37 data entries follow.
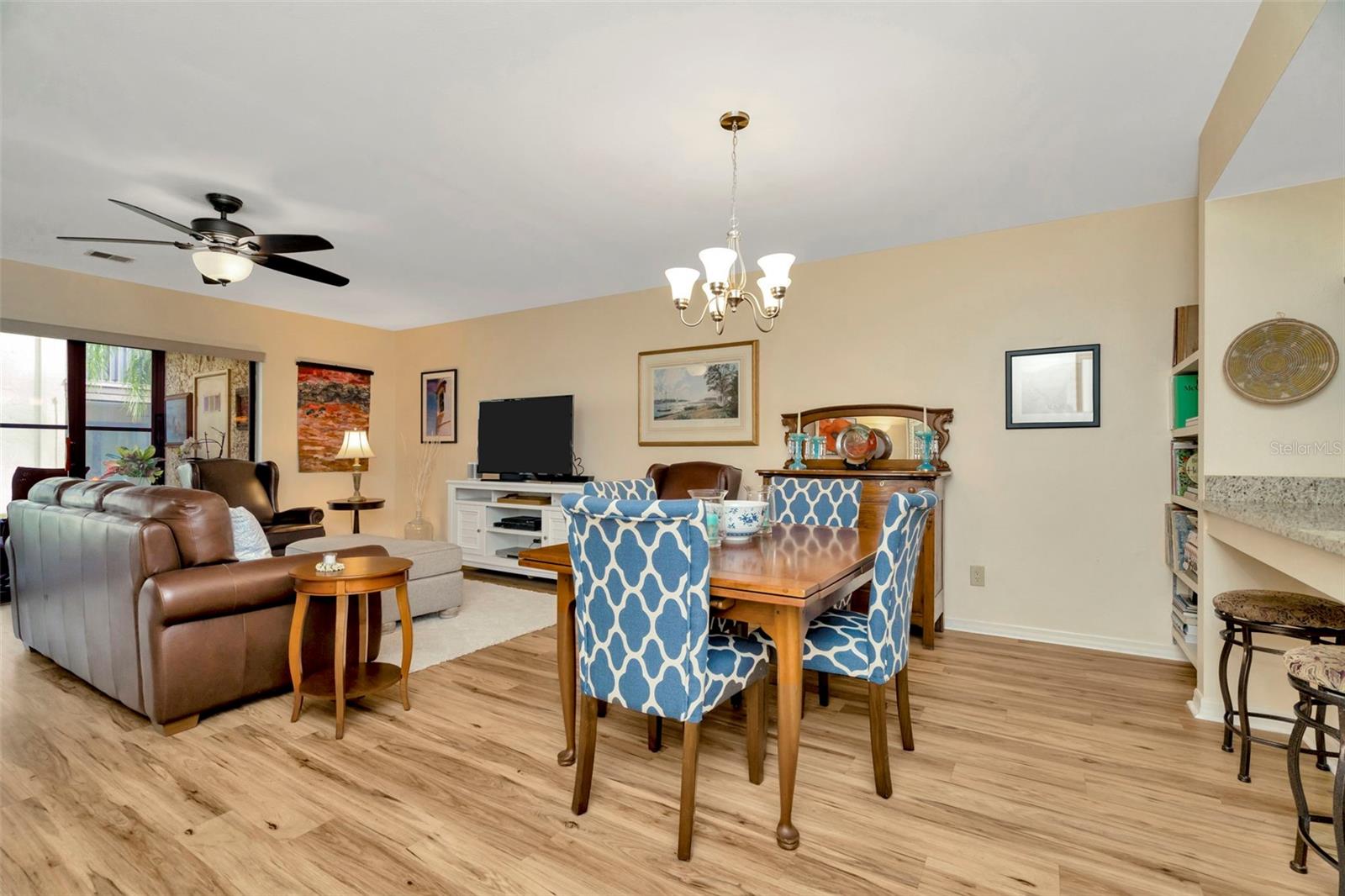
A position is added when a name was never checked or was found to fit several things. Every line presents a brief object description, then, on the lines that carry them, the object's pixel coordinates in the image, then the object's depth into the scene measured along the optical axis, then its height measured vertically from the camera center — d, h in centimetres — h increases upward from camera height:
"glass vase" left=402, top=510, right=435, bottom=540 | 610 -81
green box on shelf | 313 +25
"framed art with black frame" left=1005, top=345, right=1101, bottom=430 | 361 +35
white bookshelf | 286 -27
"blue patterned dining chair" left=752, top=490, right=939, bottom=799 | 199 -63
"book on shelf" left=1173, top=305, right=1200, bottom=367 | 311 +59
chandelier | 242 +68
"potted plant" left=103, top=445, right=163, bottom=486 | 504 -15
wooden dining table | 171 -42
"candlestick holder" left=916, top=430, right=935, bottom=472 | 384 +2
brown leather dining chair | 459 -23
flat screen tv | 554 +9
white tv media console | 534 -63
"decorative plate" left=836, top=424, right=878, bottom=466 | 388 +1
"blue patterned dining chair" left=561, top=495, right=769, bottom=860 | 168 -48
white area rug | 348 -112
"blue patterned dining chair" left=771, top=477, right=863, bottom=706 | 310 -27
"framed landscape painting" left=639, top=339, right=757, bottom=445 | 477 +40
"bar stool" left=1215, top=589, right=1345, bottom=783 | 198 -55
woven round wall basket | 243 +34
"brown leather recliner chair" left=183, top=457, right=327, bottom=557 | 479 -37
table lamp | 604 -1
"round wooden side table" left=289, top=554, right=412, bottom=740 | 250 -72
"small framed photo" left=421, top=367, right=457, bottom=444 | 655 +42
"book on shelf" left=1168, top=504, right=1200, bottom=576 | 299 -41
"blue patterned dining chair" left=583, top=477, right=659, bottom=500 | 310 -21
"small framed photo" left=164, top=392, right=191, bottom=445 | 552 +24
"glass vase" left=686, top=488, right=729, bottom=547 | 230 -23
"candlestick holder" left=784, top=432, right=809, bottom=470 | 421 -1
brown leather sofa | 238 -64
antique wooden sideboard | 358 -15
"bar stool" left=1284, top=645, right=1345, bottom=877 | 138 -56
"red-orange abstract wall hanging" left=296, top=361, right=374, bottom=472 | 617 +37
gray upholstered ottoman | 394 -81
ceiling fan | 318 +103
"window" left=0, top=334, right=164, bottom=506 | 469 +34
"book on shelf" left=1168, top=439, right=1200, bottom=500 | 306 -10
